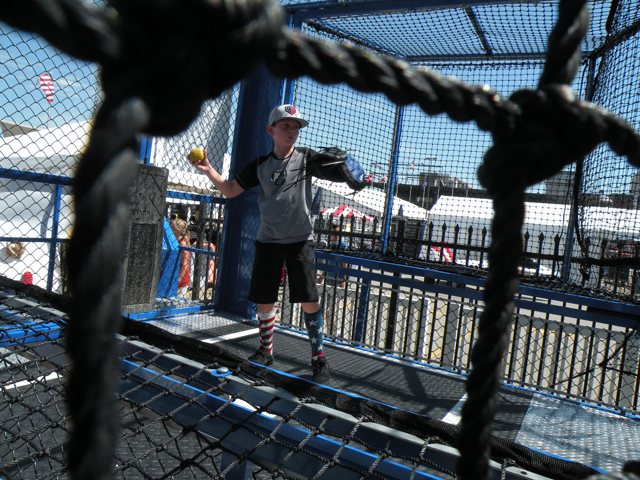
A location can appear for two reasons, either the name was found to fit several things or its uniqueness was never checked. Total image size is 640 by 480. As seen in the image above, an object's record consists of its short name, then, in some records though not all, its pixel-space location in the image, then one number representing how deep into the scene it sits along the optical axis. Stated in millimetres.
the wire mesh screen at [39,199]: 3363
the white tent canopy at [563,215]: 3568
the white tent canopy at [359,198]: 4750
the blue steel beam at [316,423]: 1725
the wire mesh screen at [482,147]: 3566
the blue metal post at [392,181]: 4902
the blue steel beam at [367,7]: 3670
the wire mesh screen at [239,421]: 1733
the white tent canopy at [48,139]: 3965
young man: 3195
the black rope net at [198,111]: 353
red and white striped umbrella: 5738
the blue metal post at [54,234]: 3590
